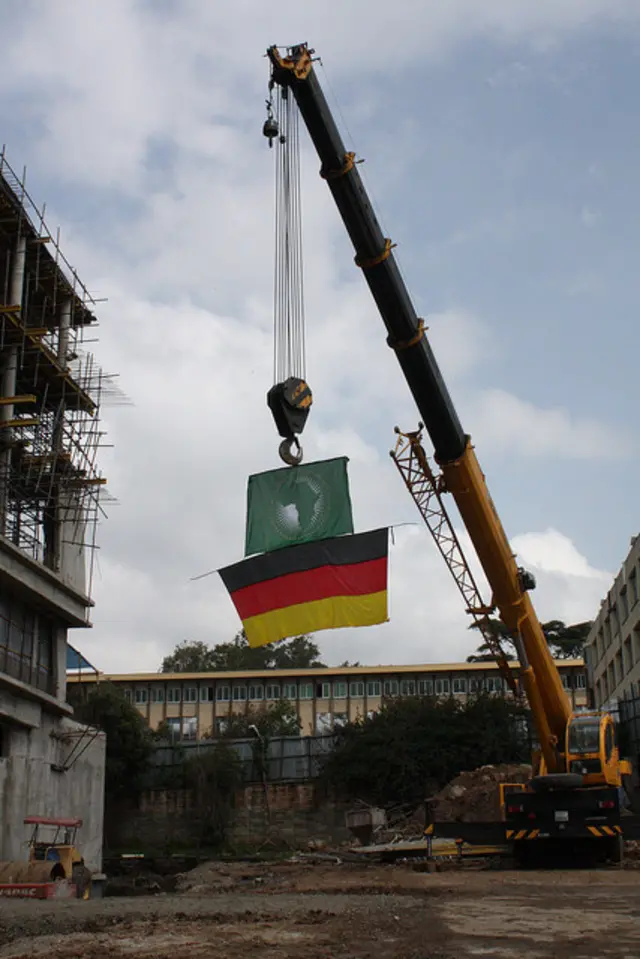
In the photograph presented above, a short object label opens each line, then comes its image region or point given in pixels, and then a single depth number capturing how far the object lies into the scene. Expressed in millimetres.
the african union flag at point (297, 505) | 21625
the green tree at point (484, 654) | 64500
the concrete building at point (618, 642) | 49781
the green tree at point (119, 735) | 54688
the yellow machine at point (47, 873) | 23141
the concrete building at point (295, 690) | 75750
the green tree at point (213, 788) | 52000
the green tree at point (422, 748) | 50969
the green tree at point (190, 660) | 97938
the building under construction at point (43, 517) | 39750
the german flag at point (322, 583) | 21984
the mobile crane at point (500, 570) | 20859
